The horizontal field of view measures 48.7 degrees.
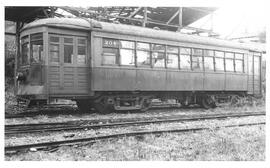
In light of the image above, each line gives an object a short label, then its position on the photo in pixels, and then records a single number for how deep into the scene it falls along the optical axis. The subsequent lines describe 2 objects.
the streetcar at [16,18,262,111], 9.64
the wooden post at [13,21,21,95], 10.52
